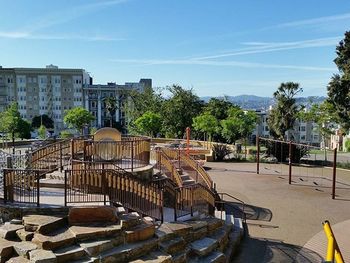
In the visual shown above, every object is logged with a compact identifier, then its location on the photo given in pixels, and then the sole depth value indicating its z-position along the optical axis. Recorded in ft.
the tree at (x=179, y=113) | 162.74
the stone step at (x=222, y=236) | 35.40
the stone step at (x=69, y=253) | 25.66
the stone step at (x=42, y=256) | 24.77
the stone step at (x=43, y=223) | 28.55
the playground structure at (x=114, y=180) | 34.68
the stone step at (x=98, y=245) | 26.89
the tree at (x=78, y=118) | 158.30
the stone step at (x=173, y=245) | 30.58
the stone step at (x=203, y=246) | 32.52
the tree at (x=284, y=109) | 122.21
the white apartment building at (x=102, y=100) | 344.69
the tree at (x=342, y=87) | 95.96
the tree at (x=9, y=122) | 126.93
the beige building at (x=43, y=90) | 319.06
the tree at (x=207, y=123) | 129.49
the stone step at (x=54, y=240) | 26.50
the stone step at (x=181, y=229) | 32.94
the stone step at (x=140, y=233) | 29.68
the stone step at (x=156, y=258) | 28.05
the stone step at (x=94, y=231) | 28.14
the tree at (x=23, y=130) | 159.67
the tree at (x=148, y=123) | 137.69
